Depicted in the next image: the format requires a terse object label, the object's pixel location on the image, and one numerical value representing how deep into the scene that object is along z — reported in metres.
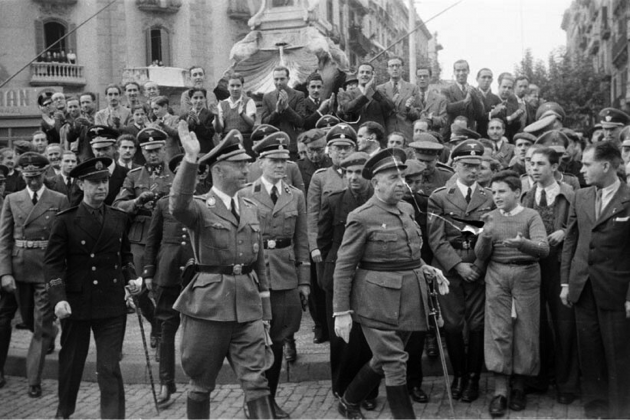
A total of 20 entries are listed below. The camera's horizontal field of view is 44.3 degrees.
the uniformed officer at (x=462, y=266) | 7.00
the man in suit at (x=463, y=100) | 11.89
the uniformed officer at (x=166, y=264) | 7.30
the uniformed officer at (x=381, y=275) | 5.95
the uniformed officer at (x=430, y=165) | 7.89
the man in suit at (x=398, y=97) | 11.97
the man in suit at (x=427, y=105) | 11.95
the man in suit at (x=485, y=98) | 12.09
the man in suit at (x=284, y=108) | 11.41
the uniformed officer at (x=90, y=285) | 6.41
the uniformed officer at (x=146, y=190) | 8.33
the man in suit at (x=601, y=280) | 6.38
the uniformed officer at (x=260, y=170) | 8.54
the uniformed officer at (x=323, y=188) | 7.73
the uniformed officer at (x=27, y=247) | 7.97
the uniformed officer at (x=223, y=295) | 5.43
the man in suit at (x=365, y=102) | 11.39
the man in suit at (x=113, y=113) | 12.59
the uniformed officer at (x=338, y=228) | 7.00
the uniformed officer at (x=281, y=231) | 6.85
